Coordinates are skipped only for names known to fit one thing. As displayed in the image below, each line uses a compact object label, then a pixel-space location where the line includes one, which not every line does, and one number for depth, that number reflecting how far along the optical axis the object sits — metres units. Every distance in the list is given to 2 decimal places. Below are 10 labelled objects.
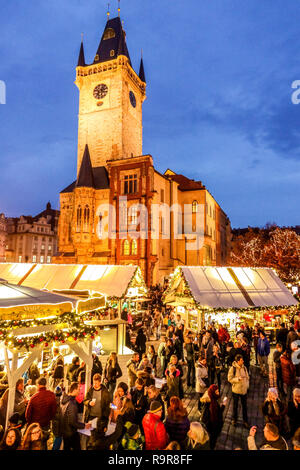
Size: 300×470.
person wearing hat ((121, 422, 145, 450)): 5.23
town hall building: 37.31
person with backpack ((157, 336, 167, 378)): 11.19
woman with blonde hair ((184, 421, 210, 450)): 4.72
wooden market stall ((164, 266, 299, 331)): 14.99
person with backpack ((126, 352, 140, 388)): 8.69
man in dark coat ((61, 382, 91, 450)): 5.81
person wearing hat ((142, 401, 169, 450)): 4.95
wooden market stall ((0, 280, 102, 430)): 7.24
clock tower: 44.69
